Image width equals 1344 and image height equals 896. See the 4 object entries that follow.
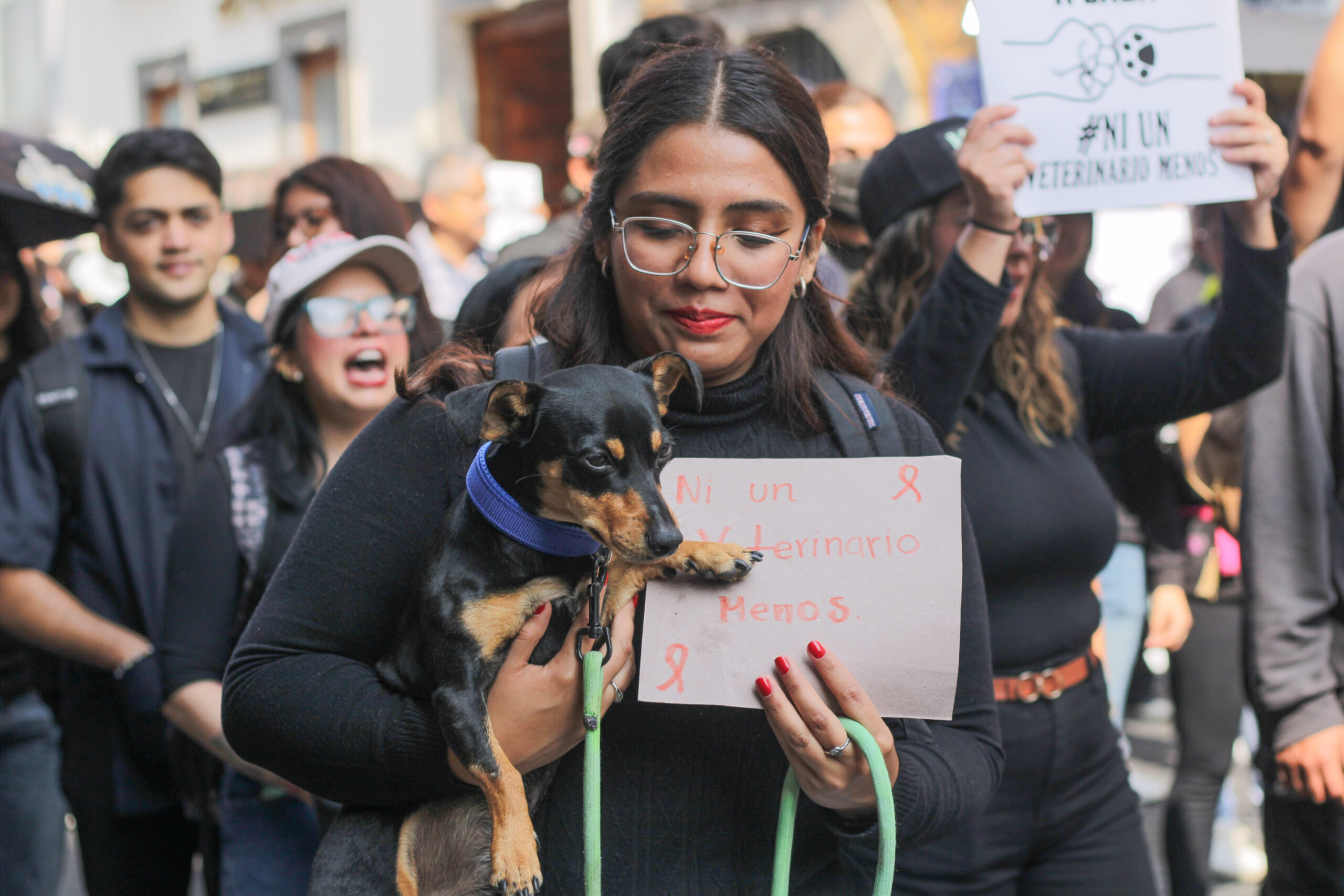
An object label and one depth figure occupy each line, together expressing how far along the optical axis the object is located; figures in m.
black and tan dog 1.62
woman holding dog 1.67
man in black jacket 3.29
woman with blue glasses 2.77
